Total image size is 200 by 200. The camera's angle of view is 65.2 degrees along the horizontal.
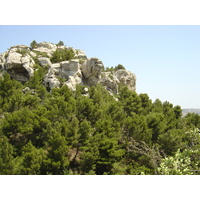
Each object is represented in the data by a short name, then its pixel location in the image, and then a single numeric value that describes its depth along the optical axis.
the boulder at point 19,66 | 34.25
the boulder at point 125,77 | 52.38
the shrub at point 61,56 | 40.43
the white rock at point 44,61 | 38.90
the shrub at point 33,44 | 56.94
